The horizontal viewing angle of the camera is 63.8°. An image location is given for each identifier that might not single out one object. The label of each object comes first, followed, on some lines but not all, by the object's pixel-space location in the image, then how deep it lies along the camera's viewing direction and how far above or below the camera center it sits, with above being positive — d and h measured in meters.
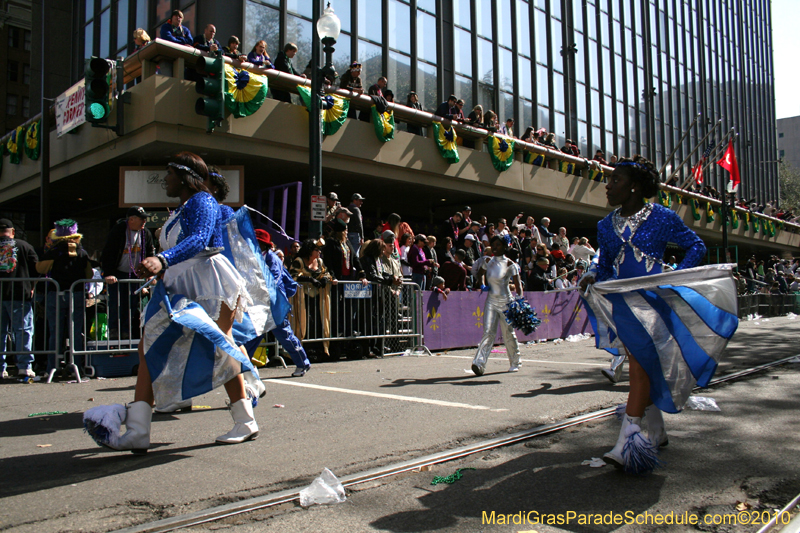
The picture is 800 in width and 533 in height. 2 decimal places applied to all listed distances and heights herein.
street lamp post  10.38 +3.50
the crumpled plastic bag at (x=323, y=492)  3.19 -0.97
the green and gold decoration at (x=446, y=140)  18.44 +4.55
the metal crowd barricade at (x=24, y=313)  8.12 -0.11
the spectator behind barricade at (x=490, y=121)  20.03 +5.51
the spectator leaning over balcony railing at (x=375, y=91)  16.84 +5.47
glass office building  19.59 +9.75
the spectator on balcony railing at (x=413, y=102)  17.73 +5.47
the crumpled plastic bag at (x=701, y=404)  5.53 -0.95
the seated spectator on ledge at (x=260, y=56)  14.09 +5.40
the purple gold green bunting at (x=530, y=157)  22.14 +4.81
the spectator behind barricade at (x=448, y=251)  13.84 +1.02
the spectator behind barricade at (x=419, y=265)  12.97 +0.67
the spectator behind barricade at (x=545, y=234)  18.62 +1.85
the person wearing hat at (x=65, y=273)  8.21 +0.41
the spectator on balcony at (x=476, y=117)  19.70 +5.54
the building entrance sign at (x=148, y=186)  14.73 +2.68
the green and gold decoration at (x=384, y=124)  16.75 +4.56
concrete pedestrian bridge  13.66 +3.65
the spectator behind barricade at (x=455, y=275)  13.63 +0.48
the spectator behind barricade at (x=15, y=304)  8.03 +0.01
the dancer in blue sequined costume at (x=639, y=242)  3.81 +0.34
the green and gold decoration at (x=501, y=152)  20.31 +4.63
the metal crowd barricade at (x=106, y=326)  8.22 -0.30
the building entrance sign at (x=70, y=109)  14.83 +4.65
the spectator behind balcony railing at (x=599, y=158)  26.31 +5.65
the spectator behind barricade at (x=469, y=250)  14.38 +1.08
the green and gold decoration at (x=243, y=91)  13.42 +4.47
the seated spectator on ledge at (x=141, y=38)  13.64 +5.62
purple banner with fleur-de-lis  12.36 -0.44
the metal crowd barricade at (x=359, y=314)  9.98 -0.25
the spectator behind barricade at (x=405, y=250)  12.91 +1.00
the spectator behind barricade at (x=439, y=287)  12.33 +0.21
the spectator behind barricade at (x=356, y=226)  12.69 +1.47
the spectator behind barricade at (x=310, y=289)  9.76 +0.17
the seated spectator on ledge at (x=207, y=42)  13.77 +5.63
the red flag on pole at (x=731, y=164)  30.66 +6.16
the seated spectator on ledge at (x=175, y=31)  13.48 +5.72
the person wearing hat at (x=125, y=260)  8.18 +0.56
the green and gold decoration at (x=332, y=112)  15.14 +4.46
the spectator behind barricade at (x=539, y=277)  15.57 +0.47
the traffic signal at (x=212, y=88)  11.51 +3.92
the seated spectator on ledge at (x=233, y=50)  13.72 +5.44
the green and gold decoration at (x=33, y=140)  16.98 +4.37
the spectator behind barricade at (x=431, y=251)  13.44 +1.03
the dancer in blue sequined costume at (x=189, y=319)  3.96 -0.12
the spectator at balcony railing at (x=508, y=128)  21.45 +5.66
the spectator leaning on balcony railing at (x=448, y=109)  18.67 +5.53
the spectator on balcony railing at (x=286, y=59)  15.00 +5.64
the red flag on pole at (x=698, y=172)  29.91 +5.71
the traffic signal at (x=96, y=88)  10.37 +3.51
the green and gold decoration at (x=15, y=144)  18.02 +4.54
